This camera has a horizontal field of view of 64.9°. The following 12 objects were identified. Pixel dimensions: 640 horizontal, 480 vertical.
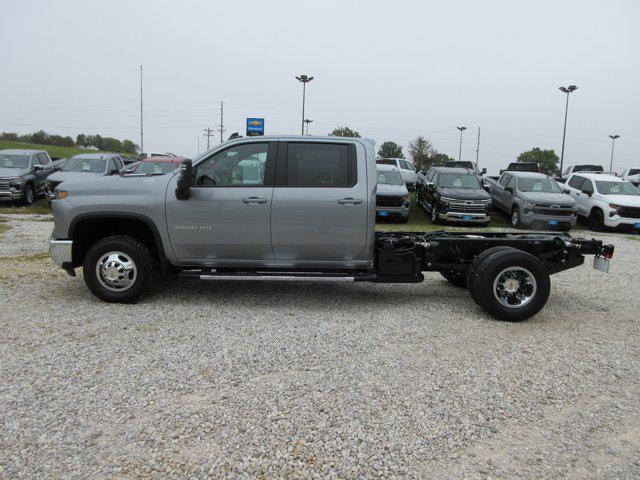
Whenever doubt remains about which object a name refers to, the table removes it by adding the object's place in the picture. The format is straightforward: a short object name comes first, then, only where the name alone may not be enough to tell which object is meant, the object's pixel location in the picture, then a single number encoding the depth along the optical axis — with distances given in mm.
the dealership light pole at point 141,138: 44862
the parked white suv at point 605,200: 15602
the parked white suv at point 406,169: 24562
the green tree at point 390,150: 86825
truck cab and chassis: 5691
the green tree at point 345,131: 80750
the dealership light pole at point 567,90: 38375
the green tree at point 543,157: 106312
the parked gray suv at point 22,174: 16188
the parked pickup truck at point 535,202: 15016
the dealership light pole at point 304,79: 32928
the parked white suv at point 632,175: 25125
